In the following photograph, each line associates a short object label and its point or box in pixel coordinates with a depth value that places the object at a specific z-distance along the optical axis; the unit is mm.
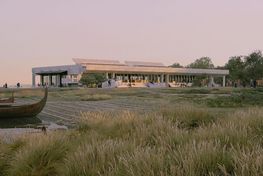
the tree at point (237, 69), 85212
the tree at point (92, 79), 73375
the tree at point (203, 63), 128550
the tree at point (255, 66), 79881
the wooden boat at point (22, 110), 15523
